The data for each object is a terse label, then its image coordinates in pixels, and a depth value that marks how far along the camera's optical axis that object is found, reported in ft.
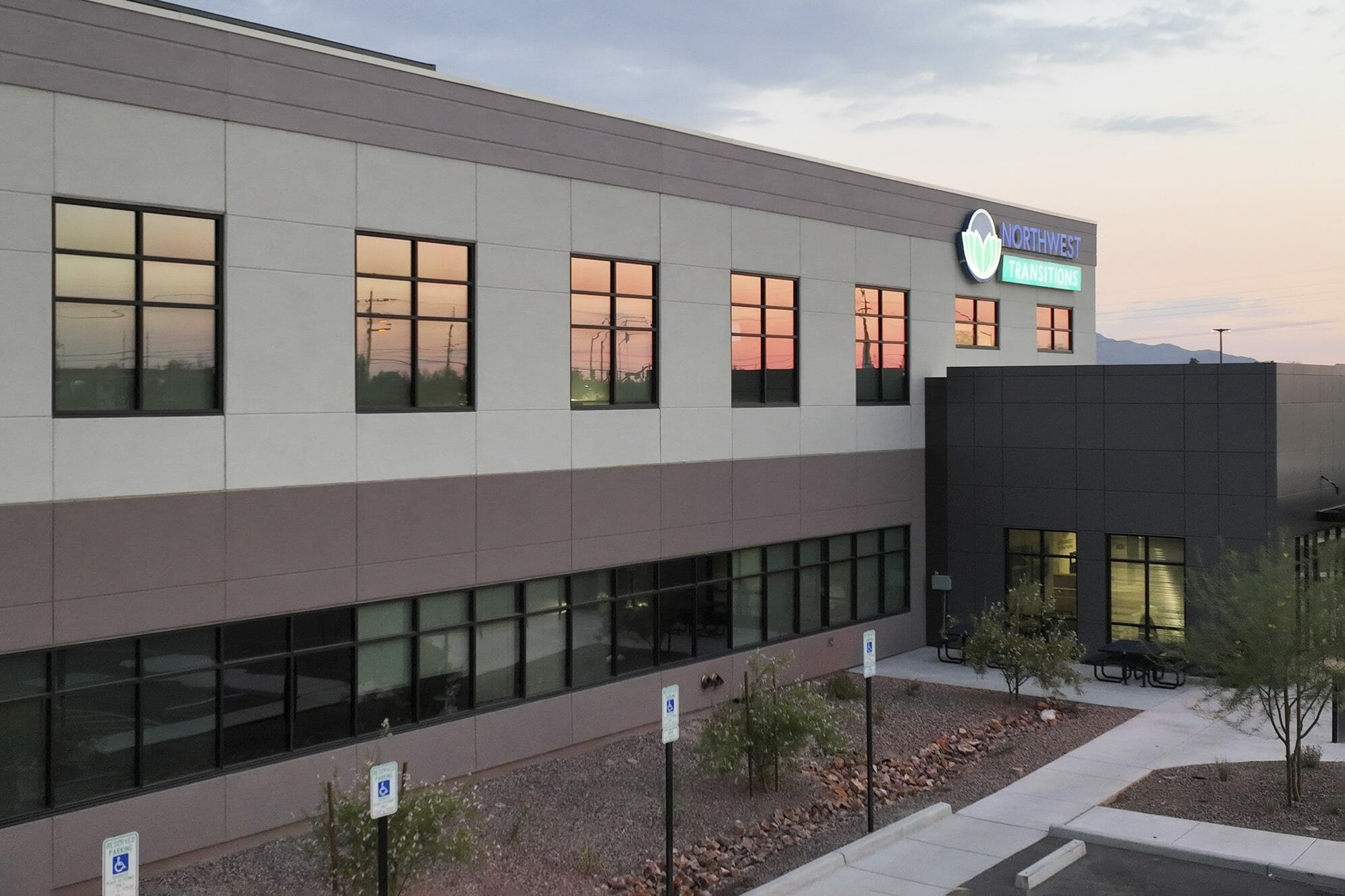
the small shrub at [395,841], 39.32
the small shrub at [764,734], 54.03
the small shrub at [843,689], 73.97
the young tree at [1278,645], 50.75
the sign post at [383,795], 34.22
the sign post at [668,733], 41.73
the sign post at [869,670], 49.83
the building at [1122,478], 77.61
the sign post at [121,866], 27.45
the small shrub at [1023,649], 69.92
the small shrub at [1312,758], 55.67
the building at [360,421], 43.47
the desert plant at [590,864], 45.44
